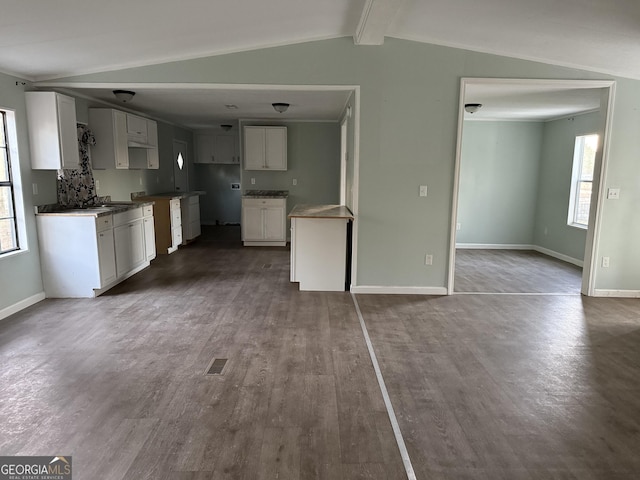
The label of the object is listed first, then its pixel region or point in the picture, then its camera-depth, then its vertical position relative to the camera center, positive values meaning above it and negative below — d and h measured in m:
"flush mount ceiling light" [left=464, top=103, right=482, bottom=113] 5.73 +0.99
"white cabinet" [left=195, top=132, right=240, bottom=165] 10.12 +0.70
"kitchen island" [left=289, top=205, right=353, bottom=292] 4.78 -0.80
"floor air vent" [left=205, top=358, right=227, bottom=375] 2.89 -1.29
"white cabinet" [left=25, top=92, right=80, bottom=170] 4.25 +0.46
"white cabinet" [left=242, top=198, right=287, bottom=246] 7.47 -0.73
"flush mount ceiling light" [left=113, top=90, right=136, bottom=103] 4.86 +0.93
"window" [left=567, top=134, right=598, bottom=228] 6.53 +0.03
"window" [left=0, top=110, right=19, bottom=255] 4.04 -0.20
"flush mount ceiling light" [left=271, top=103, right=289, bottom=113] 5.81 +0.97
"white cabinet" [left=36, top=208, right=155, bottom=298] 4.42 -0.81
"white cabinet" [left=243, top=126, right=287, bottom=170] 7.64 +0.54
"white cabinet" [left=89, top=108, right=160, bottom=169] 5.44 +0.54
